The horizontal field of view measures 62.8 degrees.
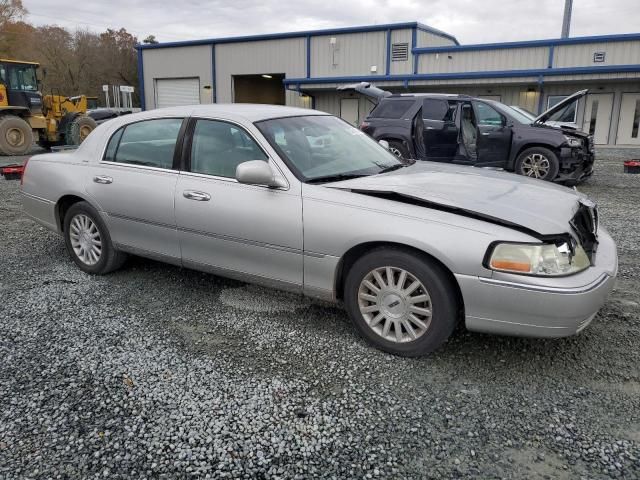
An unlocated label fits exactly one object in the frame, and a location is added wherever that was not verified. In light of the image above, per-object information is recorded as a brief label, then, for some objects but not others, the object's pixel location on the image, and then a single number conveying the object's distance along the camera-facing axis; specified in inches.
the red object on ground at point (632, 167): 482.3
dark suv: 382.3
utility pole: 1075.3
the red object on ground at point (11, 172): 422.0
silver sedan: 116.3
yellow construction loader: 646.5
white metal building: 834.8
